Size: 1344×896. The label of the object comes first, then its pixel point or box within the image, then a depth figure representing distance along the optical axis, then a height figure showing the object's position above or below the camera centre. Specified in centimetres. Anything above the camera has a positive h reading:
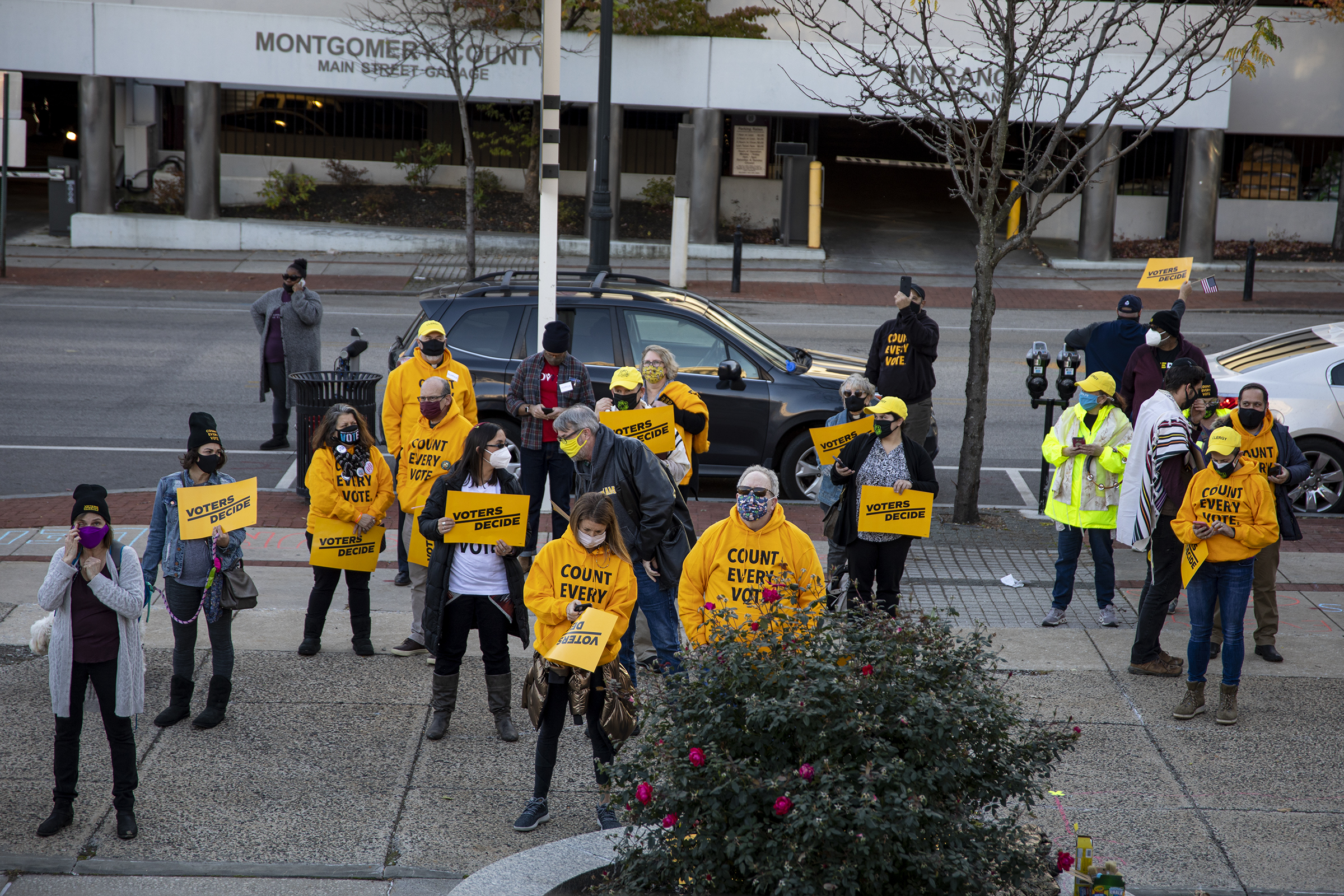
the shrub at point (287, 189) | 2902 +202
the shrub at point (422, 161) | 3022 +291
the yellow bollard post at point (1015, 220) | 3125 +219
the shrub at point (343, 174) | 3058 +256
